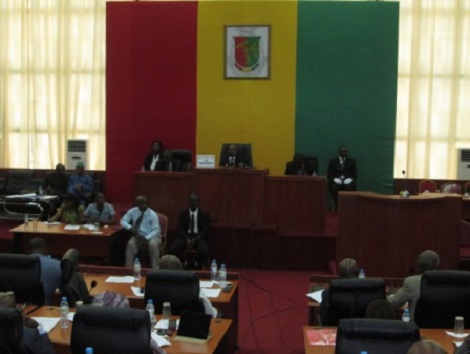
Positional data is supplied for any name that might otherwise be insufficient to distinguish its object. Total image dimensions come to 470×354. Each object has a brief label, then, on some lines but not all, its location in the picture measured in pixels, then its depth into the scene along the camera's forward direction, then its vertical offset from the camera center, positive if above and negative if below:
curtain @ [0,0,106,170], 15.09 +1.43
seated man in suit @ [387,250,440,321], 5.74 -1.27
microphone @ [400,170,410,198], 8.12 -0.56
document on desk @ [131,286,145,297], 6.26 -1.42
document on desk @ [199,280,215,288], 6.62 -1.41
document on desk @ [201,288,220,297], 6.32 -1.43
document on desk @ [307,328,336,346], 4.95 -1.45
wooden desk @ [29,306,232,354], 4.75 -1.47
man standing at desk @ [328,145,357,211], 12.71 -0.48
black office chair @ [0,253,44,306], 5.70 -1.16
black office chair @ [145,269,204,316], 5.57 -1.24
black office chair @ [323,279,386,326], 5.43 -1.21
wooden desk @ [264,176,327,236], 10.11 -0.89
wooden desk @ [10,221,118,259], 9.44 -1.41
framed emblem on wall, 13.36 +1.93
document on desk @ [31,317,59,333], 5.13 -1.45
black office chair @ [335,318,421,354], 4.11 -1.18
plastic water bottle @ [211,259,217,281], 6.89 -1.35
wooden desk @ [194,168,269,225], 10.16 -0.74
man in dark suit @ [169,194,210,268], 9.73 -1.27
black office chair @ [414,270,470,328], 5.42 -1.19
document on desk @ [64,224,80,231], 9.51 -1.24
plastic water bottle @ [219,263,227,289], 6.70 -1.34
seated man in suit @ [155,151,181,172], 11.52 -0.35
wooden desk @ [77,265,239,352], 6.16 -1.44
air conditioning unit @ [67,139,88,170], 14.82 -0.20
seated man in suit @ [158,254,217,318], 6.07 -1.10
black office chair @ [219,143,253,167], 11.74 -0.14
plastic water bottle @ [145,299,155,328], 5.32 -1.36
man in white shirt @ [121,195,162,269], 9.50 -1.24
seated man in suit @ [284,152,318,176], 11.97 -0.36
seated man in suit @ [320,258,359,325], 5.98 -1.10
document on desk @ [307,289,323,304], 6.21 -1.41
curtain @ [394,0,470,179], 14.09 +1.37
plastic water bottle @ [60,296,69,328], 5.20 -1.38
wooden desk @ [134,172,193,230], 10.39 -0.76
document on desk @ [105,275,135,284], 6.80 -1.42
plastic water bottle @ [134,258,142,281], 6.83 -1.33
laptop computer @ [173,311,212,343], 4.94 -1.38
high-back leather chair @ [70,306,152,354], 4.22 -1.22
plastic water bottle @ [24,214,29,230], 9.73 -1.25
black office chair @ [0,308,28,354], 4.05 -1.16
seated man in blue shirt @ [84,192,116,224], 10.17 -1.10
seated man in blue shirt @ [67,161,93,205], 12.07 -0.79
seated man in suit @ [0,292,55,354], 4.29 -1.30
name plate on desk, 10.25 -0.25
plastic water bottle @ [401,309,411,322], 5.36 -1.36
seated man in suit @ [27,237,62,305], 6.02 -1.23
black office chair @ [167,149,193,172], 12.37 -0.21
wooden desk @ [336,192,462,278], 8.00 -0.98
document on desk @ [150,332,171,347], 4.82 -1.45
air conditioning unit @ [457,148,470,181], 13.84 -0.27
